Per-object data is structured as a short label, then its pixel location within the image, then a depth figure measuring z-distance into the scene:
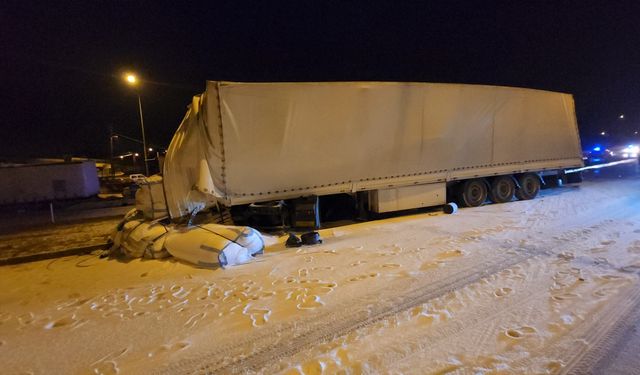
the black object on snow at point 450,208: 10.43
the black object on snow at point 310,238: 7.61
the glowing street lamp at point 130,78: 19.31
